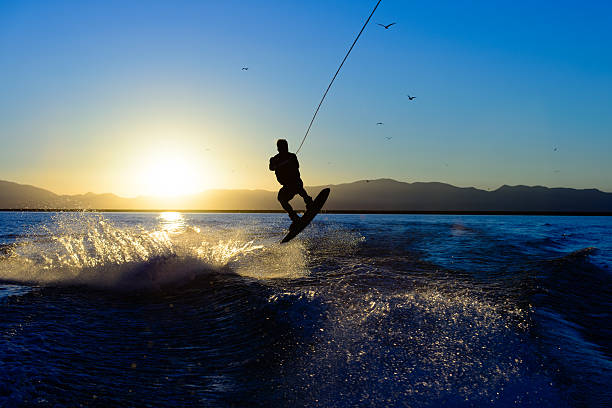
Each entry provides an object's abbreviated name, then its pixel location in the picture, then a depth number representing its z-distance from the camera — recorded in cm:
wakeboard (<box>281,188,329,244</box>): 1181
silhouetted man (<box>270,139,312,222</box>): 1116
